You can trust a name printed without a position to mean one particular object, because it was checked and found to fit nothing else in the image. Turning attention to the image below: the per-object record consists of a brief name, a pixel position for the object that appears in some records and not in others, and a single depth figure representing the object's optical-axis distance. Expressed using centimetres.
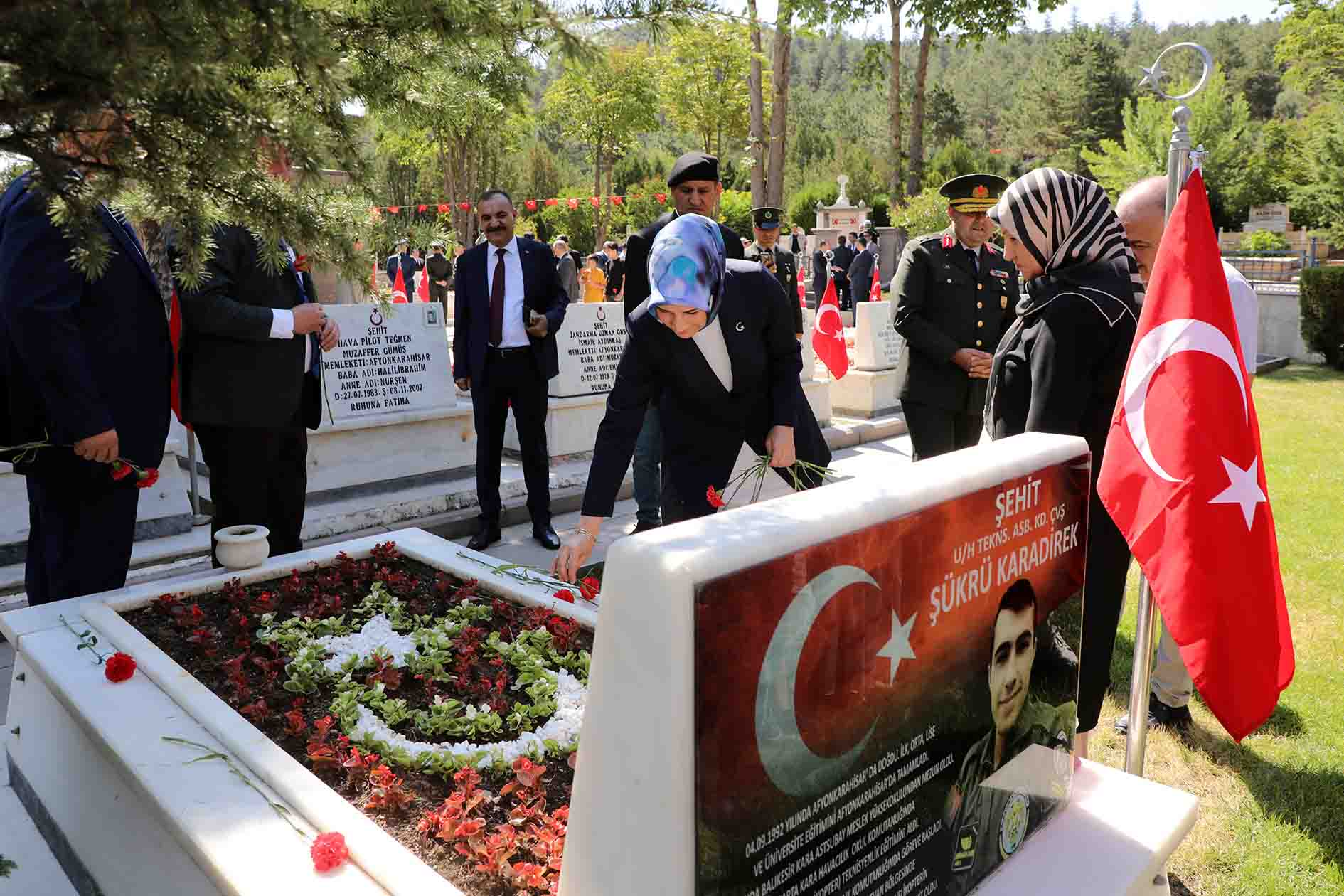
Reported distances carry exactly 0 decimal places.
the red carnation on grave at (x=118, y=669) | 279
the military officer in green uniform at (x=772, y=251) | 721
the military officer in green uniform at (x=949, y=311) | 493
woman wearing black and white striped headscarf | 287
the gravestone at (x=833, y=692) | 143
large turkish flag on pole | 229
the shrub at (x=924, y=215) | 1777
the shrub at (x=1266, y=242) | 3186
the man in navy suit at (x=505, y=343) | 581
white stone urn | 372
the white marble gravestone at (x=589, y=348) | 780
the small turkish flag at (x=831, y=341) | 991
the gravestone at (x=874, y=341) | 984
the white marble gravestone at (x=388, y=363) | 667
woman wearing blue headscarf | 291
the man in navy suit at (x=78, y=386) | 321
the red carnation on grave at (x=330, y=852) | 193
